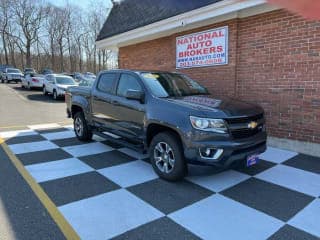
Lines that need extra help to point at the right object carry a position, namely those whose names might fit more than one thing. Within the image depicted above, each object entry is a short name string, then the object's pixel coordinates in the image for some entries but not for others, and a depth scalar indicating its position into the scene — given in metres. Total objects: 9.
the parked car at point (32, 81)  20.89
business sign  7.06
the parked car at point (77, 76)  31.48
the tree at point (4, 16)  48.78
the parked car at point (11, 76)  29.36
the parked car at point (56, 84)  16.17
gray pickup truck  3.79
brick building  5.59
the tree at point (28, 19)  49.34
